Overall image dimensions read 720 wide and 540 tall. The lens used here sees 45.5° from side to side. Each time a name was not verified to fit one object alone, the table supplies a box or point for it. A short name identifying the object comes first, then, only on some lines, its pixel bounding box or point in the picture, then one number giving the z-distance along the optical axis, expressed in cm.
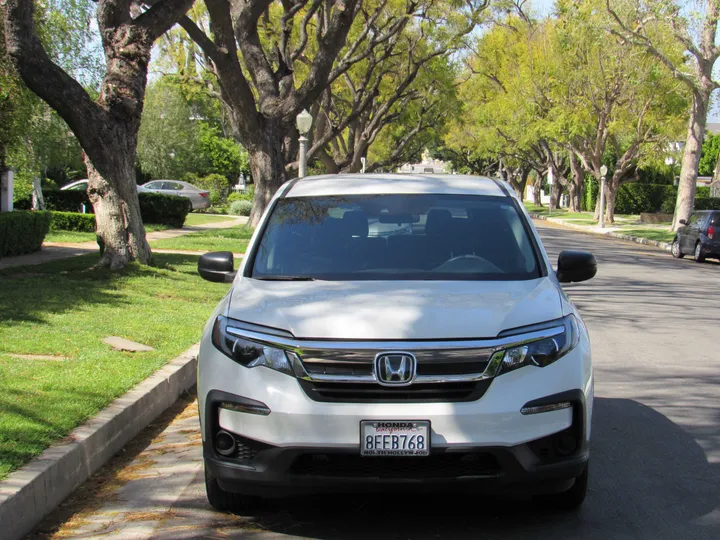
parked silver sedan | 4297
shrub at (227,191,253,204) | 4956
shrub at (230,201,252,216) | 4391
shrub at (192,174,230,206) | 4856
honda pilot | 396
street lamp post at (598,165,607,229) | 4138
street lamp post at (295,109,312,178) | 2212
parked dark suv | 2450
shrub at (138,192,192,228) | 2981
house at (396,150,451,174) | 9229
